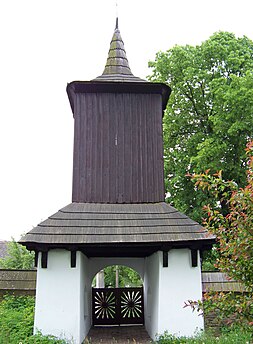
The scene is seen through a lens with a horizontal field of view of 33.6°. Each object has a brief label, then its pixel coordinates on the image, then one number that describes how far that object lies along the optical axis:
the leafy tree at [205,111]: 14.07
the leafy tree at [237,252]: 4.15
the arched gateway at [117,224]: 8.37
